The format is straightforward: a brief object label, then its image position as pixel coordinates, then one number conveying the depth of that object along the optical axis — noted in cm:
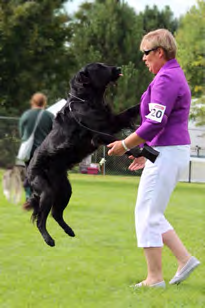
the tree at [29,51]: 2245
